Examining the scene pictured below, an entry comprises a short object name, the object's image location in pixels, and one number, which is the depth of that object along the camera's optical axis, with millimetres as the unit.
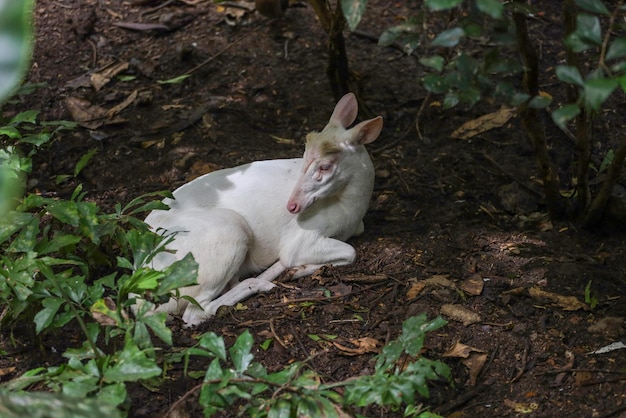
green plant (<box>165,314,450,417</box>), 5941
